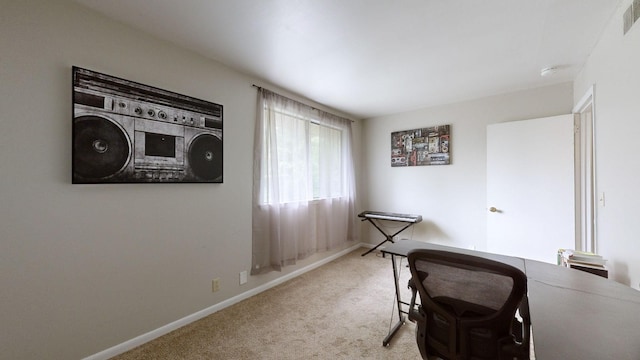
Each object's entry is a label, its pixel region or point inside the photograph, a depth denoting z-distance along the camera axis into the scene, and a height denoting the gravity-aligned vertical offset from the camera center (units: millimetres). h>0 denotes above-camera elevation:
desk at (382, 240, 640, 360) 774 -549
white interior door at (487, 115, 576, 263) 2736 -99
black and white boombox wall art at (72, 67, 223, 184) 1609 +358
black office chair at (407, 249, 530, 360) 1001 -590
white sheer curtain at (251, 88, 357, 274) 2764 -45
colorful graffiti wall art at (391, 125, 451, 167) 3725 +538
